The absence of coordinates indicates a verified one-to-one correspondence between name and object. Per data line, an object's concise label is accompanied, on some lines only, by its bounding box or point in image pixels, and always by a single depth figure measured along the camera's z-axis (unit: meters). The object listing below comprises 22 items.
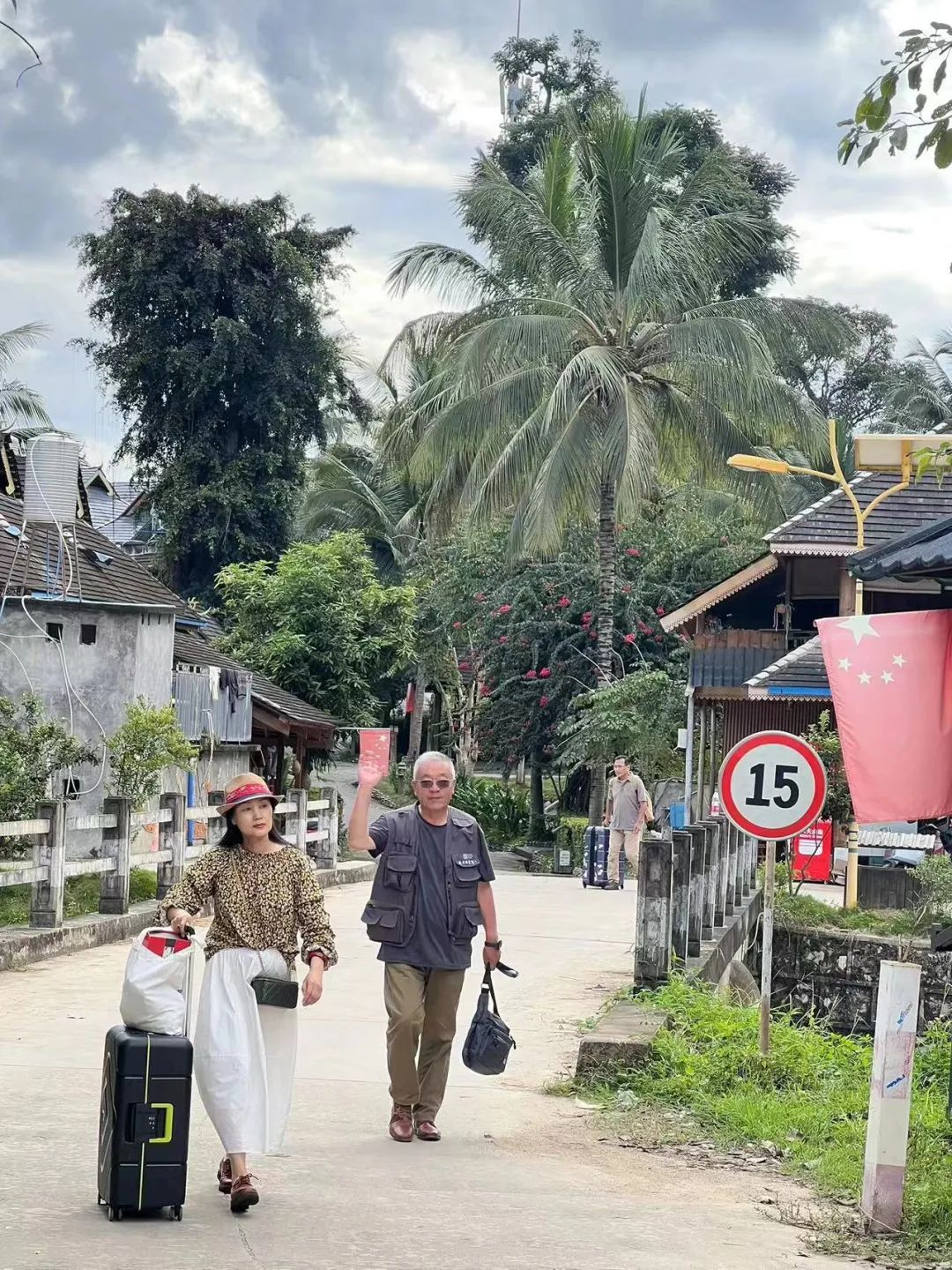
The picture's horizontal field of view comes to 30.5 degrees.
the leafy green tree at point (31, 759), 17.69
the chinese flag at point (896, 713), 7.48
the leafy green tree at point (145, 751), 21.31
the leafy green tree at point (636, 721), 34.31
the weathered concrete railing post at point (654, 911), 11.45
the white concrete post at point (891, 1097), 6.78
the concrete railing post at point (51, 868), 14.80
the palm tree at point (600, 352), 31.80
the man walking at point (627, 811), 24.31
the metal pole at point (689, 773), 30.81
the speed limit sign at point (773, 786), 9.95
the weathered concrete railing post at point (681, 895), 12.59
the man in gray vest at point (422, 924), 8.03
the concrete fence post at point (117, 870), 16.70
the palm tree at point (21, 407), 45.62
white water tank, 24.72
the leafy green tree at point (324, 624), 34.03
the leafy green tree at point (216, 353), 44.22
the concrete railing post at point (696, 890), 13.80
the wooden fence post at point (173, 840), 18.34
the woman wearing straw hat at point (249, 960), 6.51
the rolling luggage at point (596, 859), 25.66
